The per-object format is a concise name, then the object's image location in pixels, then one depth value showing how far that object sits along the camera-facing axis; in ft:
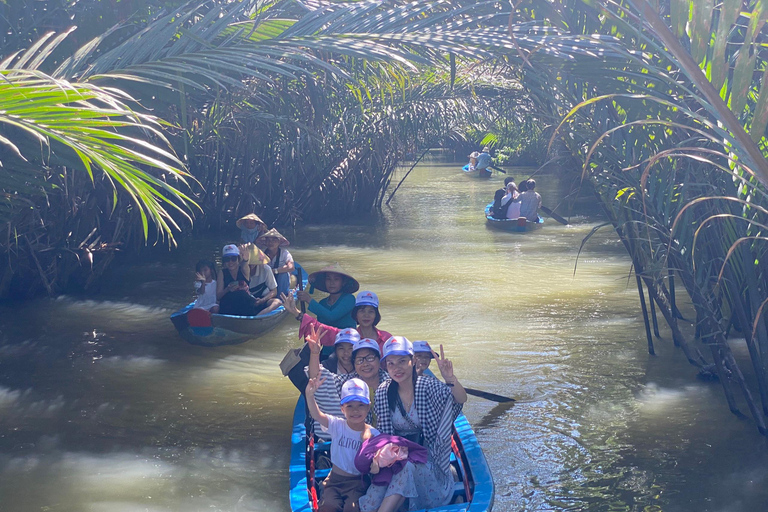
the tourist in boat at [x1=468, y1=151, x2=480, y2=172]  117.52
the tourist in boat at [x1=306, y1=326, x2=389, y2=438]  17.75
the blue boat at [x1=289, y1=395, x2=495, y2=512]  15.64
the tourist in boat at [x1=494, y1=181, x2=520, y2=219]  64.75
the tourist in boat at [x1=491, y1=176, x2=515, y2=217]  66.12
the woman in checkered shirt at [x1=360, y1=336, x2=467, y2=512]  16.60
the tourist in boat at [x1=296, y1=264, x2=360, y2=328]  24.99
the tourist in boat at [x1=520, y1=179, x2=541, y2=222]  63.87
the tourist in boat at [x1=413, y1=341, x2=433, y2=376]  18.66
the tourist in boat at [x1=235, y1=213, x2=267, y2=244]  37.93
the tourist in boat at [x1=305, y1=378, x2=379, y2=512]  15.72
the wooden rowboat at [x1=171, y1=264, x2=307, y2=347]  31.81
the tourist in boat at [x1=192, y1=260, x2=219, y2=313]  32.76
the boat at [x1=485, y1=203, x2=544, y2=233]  63.67
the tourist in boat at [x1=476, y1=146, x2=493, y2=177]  114.21
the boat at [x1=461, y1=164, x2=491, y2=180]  115.44
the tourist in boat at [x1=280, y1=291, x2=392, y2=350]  21.35
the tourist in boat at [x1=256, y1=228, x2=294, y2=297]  35.50
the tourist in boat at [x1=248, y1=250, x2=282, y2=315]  34.01
